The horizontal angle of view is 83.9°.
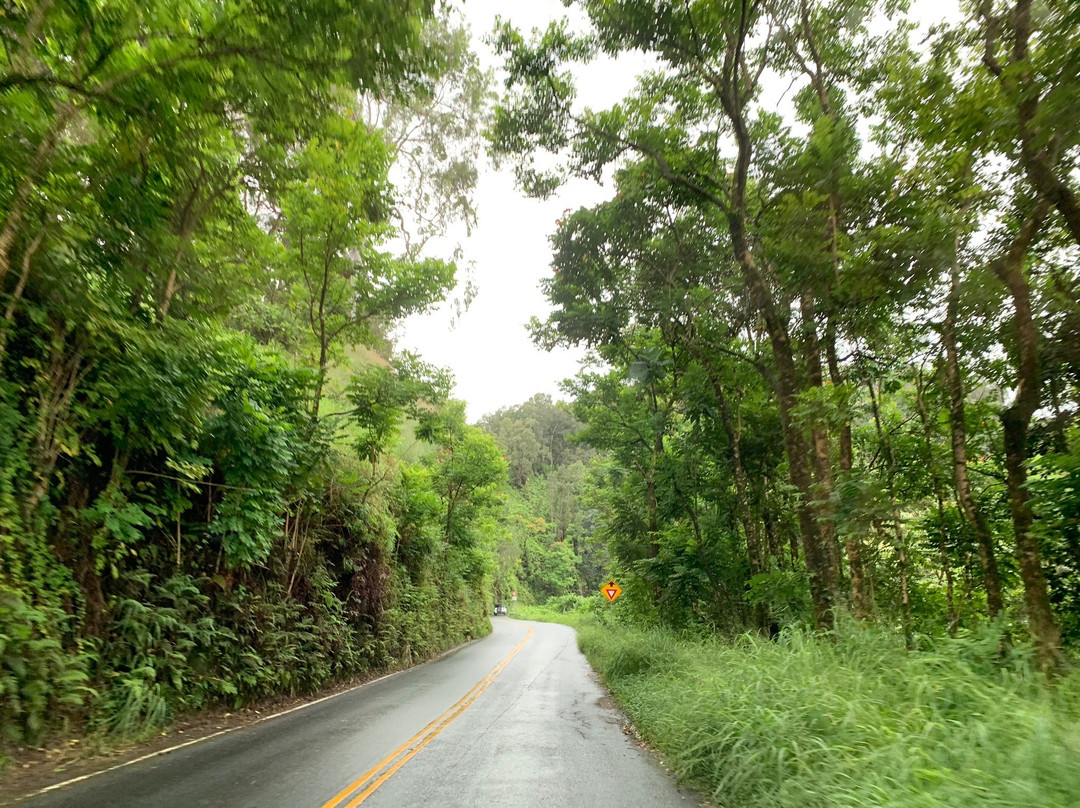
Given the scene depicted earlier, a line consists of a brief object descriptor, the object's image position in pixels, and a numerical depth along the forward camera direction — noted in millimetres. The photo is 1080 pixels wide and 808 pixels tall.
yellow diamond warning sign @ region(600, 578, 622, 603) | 22297
